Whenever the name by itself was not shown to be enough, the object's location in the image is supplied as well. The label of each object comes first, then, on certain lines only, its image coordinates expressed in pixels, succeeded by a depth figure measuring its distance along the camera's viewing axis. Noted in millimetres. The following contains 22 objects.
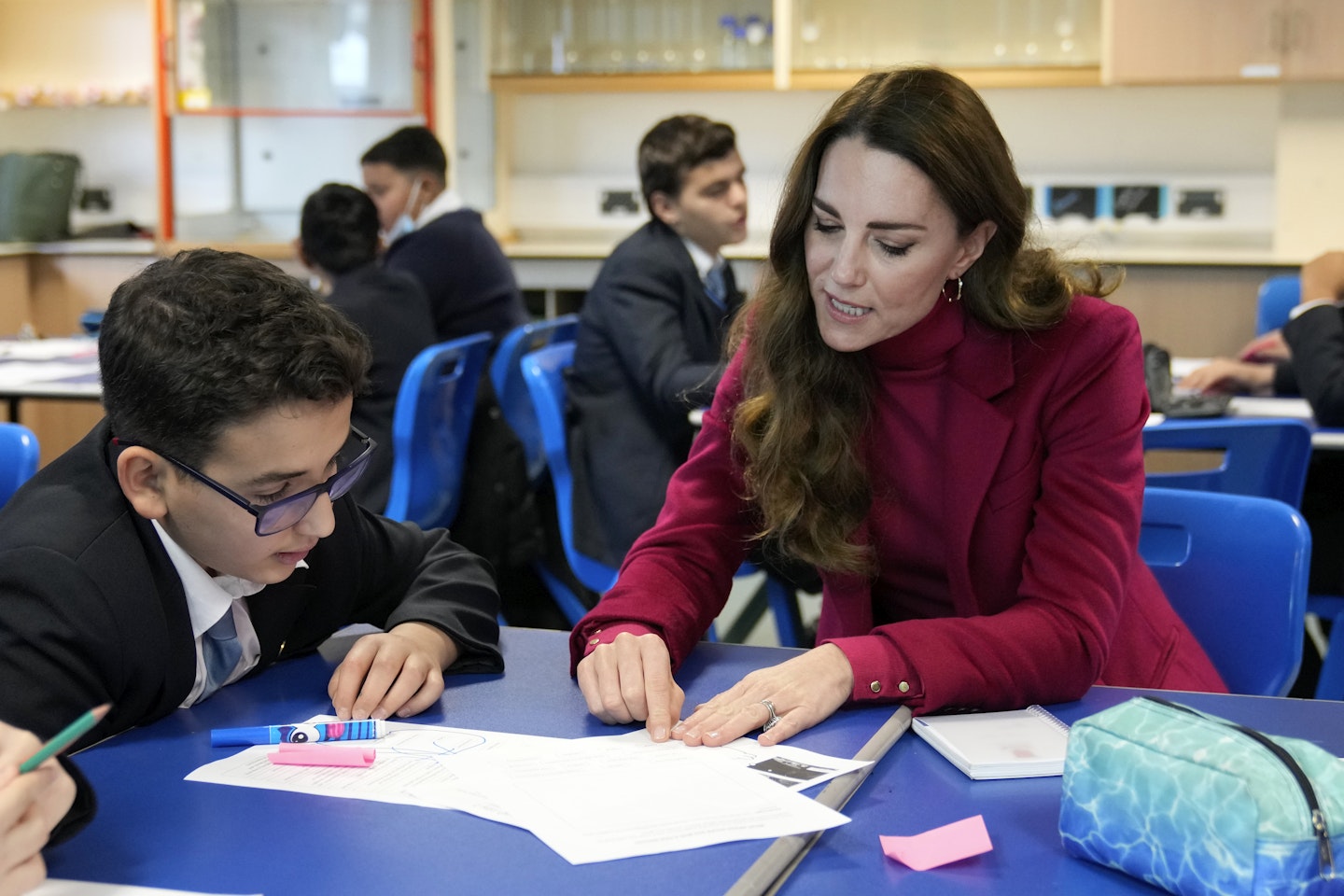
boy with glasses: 1022
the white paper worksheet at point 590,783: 928
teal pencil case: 807
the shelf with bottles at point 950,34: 5668
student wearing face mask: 3867
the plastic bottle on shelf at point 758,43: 5895
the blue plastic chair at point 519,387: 3334
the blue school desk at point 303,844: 861
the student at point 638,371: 2855
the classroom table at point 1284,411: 2469
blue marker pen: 1090
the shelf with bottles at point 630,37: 5961
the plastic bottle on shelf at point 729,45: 5949
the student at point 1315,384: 2600
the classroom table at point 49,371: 2990
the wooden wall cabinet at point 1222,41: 5230
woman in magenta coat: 1345
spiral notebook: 1051
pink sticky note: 896
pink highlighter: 1056
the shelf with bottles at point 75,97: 6262
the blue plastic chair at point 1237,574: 1521
